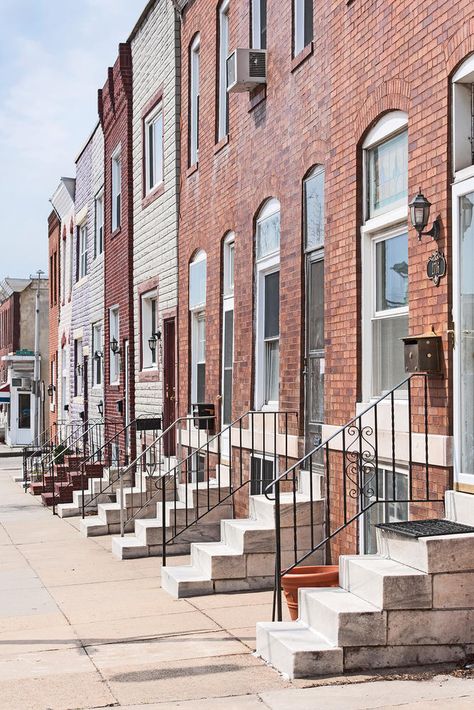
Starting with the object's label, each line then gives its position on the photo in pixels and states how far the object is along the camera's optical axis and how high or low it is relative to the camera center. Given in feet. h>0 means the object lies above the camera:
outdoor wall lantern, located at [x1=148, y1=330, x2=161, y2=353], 53.36 +3.21
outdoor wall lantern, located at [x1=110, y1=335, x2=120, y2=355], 63.16 +3.39
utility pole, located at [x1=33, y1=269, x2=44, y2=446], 124.16 +1.96
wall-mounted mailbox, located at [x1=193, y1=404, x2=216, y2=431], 42.73 -0.64
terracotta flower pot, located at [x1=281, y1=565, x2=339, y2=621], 23.97 -4.52
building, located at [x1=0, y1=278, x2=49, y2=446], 144.90 +5.65
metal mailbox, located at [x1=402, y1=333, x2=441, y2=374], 23.57 +1.04
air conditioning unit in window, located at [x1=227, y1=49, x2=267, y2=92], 36.91 +12.44
